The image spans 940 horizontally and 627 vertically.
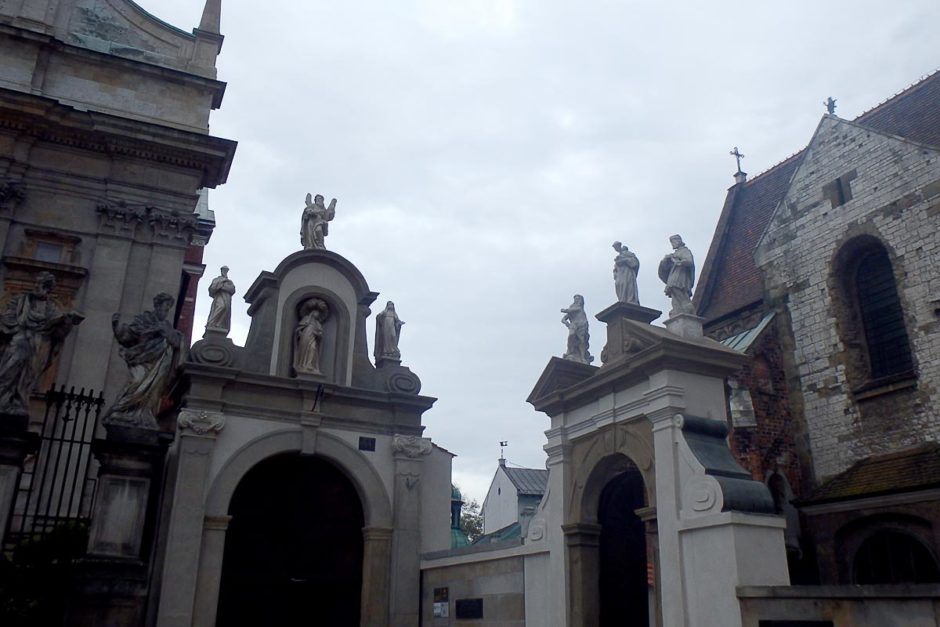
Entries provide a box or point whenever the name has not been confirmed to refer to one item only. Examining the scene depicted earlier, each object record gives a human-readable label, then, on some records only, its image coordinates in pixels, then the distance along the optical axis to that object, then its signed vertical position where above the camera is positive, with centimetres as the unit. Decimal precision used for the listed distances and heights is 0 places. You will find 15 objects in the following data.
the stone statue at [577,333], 1167 +410
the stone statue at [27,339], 985 +344
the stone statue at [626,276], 1081 +453
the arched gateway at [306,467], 1334 +271
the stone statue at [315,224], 1600 +763
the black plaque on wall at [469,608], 1168 +31
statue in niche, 1476 +512
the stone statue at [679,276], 998 +424
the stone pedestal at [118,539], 945 +102
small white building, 4450 +726
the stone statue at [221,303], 1427 +548
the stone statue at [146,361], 1061 +340
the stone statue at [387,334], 1588 +554
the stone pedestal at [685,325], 971 +348
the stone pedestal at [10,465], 951 +180
